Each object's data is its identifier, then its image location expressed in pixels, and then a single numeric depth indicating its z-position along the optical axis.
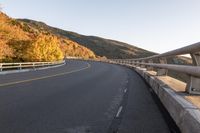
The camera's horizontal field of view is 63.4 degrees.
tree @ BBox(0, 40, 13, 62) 32.79
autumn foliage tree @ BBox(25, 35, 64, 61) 37.06
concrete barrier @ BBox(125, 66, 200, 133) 2.58
